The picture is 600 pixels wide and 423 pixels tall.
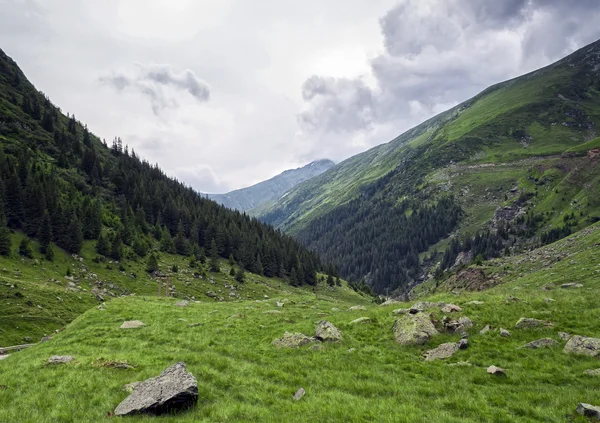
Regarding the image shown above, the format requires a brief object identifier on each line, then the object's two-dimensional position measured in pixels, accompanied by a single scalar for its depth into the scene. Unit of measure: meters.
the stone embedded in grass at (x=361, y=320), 23.33
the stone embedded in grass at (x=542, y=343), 16.02
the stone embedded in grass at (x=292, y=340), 19.83
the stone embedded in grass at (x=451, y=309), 22.25
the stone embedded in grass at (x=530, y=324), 18.19
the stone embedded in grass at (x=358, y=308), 29.61
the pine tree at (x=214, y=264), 82.44
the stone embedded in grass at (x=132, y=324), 24.85
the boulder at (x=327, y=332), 20.41
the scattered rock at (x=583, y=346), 14.38
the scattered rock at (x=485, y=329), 18.61
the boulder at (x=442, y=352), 16.79
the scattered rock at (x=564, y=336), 16.30
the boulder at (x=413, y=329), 18.89
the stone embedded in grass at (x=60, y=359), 16.62
